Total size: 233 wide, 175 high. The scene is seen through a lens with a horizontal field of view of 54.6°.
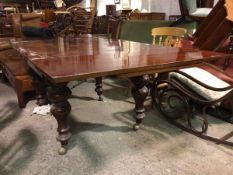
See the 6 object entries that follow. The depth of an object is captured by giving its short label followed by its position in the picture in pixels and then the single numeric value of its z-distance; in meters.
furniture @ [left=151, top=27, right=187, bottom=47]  2.41
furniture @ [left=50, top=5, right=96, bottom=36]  4.73
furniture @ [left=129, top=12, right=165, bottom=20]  4.87
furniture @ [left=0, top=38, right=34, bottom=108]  2.28
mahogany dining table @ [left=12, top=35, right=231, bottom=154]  1.16
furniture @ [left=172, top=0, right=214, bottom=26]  2.99
